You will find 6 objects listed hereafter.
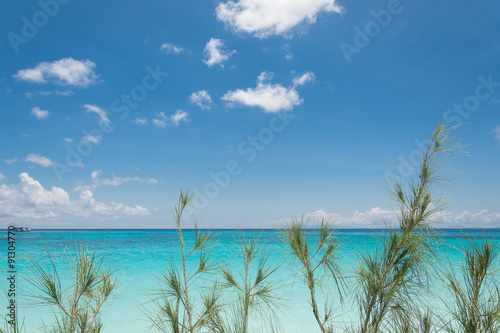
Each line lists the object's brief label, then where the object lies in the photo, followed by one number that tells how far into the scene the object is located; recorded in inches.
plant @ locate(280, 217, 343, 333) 92.7
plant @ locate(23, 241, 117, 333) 76.7
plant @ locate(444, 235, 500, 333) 72.2
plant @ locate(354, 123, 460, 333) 84.2
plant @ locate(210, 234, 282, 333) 91.4
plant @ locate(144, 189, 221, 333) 89.6
